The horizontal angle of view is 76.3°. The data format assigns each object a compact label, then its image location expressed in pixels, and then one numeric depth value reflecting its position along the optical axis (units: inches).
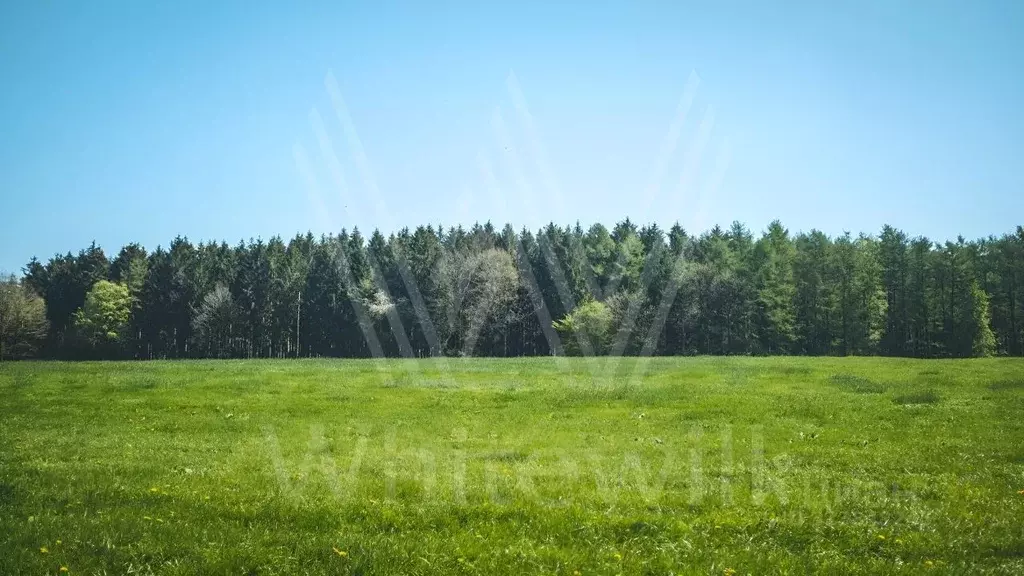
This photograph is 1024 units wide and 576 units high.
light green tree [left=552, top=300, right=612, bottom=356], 3705.7
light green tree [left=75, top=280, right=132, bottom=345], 4576.8
